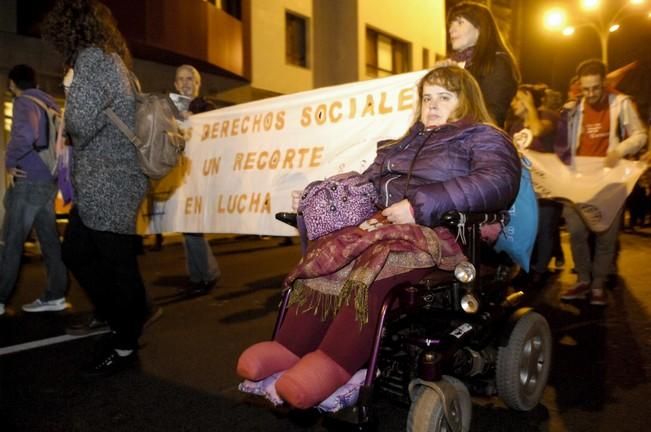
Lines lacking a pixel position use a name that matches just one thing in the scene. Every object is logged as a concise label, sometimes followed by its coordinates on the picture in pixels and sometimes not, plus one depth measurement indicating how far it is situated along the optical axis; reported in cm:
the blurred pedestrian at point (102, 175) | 330
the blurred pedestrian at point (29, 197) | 496
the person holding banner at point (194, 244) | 584
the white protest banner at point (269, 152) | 416
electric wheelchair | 210
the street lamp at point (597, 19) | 1465
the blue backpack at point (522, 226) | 289
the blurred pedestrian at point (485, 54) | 330
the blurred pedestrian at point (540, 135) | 531
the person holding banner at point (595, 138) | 515
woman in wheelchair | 213
